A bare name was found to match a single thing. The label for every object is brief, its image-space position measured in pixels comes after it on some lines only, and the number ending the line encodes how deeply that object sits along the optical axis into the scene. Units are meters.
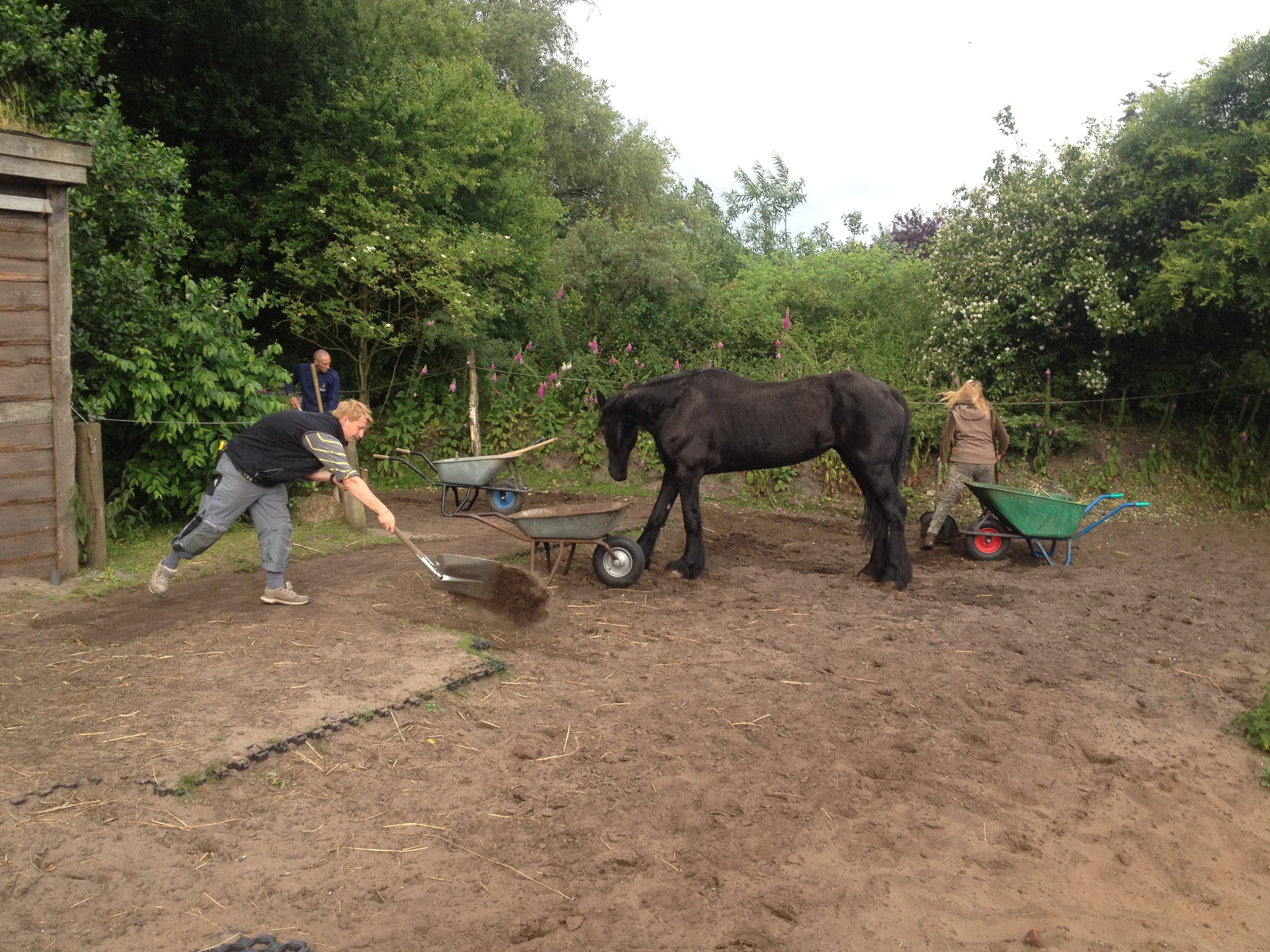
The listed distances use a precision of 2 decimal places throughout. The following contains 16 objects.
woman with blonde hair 8.40
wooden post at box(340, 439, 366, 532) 8.61
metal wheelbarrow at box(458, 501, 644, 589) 6.52
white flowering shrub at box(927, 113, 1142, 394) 11.40
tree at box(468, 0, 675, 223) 20.73
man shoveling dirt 5.61
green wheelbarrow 7.82
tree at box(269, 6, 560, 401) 11.06
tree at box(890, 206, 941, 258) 21.91
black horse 7.36
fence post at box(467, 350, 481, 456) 11.53
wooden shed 6.21
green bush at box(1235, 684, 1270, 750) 4.45
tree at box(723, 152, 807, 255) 21.58
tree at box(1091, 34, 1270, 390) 9.62
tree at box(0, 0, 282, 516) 7.38
